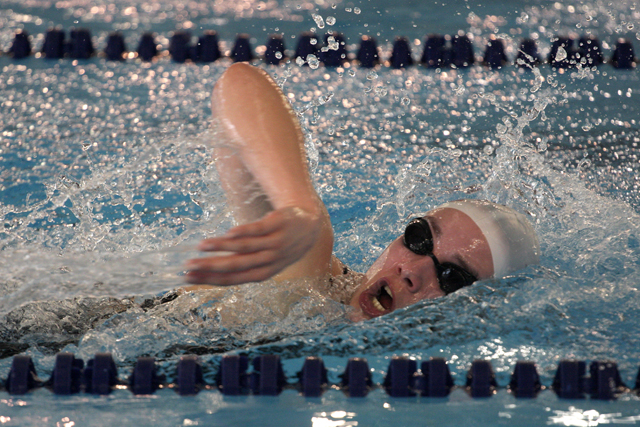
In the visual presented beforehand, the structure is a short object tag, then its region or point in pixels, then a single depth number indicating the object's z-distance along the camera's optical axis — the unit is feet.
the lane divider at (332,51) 30.89
